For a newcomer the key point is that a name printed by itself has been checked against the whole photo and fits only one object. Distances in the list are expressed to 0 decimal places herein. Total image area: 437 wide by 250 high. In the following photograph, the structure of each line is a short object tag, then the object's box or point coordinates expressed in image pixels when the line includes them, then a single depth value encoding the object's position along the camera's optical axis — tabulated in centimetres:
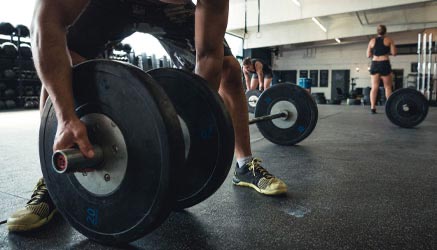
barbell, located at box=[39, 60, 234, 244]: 57
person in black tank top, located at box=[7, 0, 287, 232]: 63
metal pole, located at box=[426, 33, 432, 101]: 510
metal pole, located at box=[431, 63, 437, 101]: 810
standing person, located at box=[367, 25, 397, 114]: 358
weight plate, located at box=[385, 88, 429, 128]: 281
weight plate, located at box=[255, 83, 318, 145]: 190
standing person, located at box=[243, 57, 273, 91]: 462
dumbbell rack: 576
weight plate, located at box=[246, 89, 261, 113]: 417
